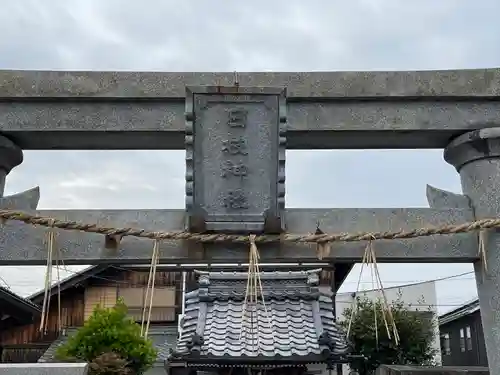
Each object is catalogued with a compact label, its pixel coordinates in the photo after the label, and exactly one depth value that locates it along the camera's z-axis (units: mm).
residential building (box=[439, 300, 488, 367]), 19516
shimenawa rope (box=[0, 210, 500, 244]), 3410
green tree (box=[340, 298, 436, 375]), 15773
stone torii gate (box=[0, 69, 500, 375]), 3795
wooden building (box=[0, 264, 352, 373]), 19062
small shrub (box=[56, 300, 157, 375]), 10516
